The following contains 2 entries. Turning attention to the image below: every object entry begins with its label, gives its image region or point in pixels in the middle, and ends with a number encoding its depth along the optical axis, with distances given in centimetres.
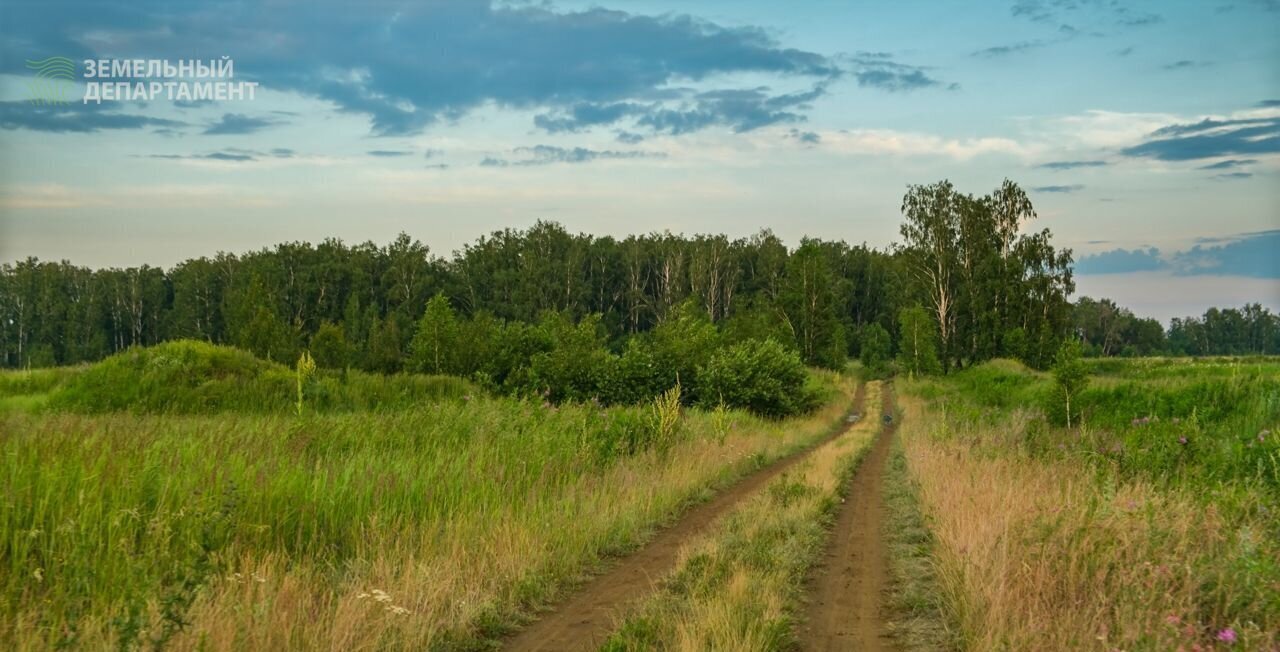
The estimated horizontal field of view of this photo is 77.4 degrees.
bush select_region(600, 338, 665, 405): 3145
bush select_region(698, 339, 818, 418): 3091
